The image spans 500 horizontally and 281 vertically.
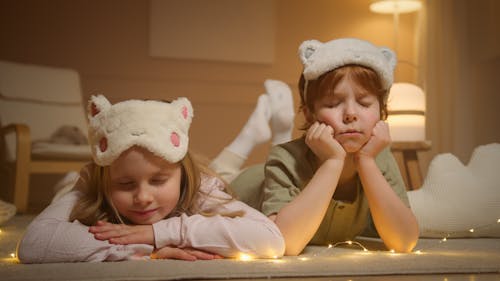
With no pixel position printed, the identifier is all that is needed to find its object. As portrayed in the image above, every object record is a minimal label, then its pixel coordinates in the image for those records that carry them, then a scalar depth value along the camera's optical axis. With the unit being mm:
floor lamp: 2885
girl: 1251
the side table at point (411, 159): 2822
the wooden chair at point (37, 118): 3145
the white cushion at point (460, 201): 1836
